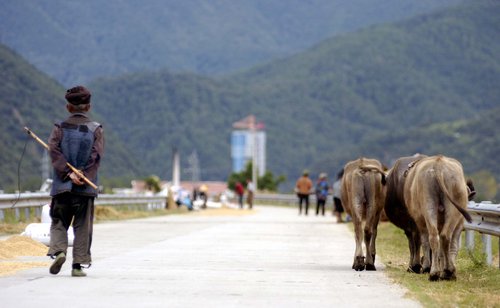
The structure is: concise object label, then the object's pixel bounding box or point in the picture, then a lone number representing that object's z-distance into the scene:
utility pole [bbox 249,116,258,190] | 157.12
